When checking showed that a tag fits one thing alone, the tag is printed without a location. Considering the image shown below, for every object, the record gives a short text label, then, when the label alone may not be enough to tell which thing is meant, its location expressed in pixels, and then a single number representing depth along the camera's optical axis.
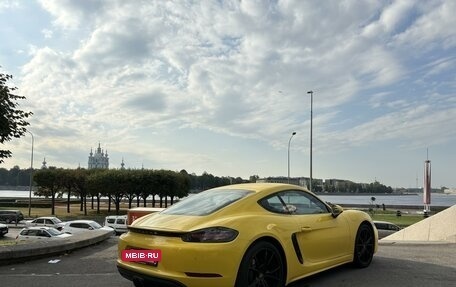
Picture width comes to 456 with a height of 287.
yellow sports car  4.74
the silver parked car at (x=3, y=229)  31.19
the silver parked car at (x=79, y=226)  31.39
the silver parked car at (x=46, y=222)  37.34
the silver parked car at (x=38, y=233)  25.08
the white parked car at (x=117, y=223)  35.19
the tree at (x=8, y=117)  11.20
